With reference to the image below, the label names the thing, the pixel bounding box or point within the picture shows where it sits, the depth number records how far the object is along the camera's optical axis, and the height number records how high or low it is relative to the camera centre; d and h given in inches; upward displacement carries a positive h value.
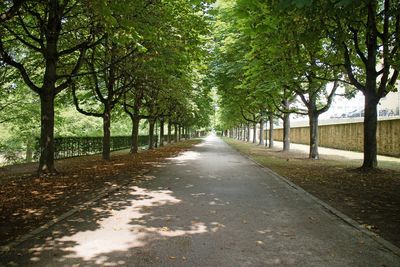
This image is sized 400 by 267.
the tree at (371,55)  473.1 +116.1
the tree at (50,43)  450.3 +120.8
